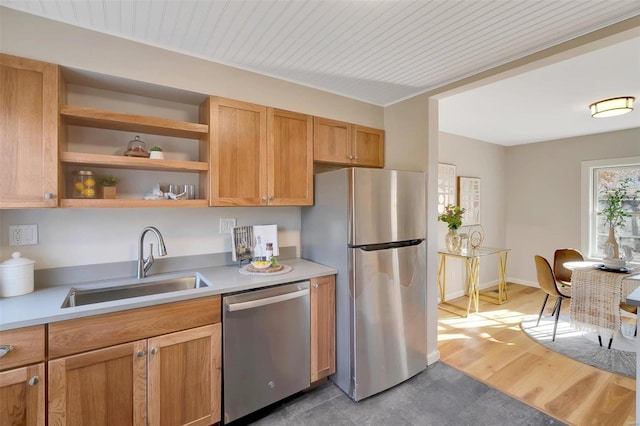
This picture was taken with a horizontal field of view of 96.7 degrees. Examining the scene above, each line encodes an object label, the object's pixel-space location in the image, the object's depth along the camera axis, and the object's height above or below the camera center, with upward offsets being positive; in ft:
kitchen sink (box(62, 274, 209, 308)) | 5.41 -1.63
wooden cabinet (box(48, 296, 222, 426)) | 4.27 -2.60
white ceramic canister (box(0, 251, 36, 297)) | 4.77 -1.10
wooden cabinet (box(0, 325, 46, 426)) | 3.88 -2.32
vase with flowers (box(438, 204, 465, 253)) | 12.04 -0.72
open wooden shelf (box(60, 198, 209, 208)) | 5.06 +0.16
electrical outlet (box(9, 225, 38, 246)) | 5.17 -0.44
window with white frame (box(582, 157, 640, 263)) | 12.62 +0.47
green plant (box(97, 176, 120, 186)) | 5.66 +0.60
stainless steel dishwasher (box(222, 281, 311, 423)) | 5.58 -2.86
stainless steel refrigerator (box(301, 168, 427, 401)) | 6.51 -1.39
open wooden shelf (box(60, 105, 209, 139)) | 5.12 +1.74
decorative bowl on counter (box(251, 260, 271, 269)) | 6.65 -1.26
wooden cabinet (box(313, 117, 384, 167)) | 7.77 +1.95
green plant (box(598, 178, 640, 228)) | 12.57 +0.82
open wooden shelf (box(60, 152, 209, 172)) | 5.11 +0.94
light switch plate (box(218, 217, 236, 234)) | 7.25 -0.35
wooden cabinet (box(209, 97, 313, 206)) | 6.27 +1.32
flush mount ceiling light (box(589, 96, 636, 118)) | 8.72 +3.25
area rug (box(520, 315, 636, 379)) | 8.04 -4.35
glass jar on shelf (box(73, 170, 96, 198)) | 5.48 +0.54
